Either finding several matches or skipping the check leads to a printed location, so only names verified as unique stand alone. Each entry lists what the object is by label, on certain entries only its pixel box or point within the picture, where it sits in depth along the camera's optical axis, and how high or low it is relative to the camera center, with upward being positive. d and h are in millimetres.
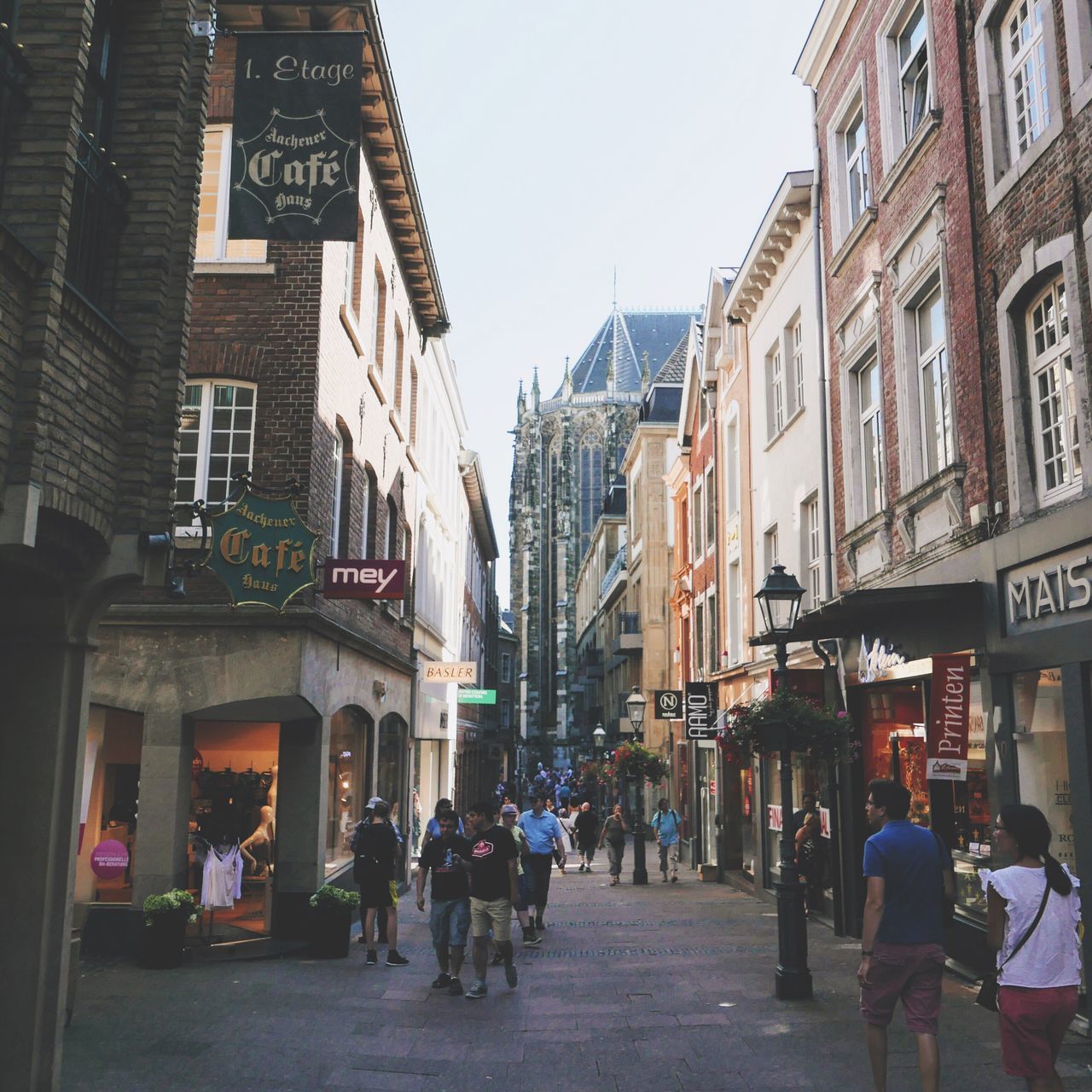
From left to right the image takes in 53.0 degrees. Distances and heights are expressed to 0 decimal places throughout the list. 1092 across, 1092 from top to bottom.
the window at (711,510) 25047 +5855
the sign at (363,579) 12930 +2166
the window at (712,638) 24516 +2934
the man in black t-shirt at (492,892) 10023 -1132
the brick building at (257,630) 12422 +1561
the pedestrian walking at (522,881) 12688 -1416
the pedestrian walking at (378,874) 11727 -1151
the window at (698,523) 27062 +6028
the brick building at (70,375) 6191 +2366
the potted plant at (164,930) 11312 -1693
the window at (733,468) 22531 +6228
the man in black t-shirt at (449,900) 10312 -1243
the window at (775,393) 18609 +6407
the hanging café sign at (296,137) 10461 +5975
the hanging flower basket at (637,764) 24625 +97
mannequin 13898 -1056
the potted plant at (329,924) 12070 -1719
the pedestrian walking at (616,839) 21328 -1384
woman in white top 5254 -847
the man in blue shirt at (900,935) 6137 -917
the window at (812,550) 16203 +3276
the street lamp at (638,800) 21375 -903
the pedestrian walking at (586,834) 24594 -1467
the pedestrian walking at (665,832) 22453 -1312
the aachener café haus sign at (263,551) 11164 +2170
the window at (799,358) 17391 +6524
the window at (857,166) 14500 +8019
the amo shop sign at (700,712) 21234 +1128
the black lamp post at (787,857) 9609 -795
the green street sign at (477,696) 25562 +1627
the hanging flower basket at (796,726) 11062 +434
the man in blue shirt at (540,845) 13930 -995
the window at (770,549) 19344 +3858
